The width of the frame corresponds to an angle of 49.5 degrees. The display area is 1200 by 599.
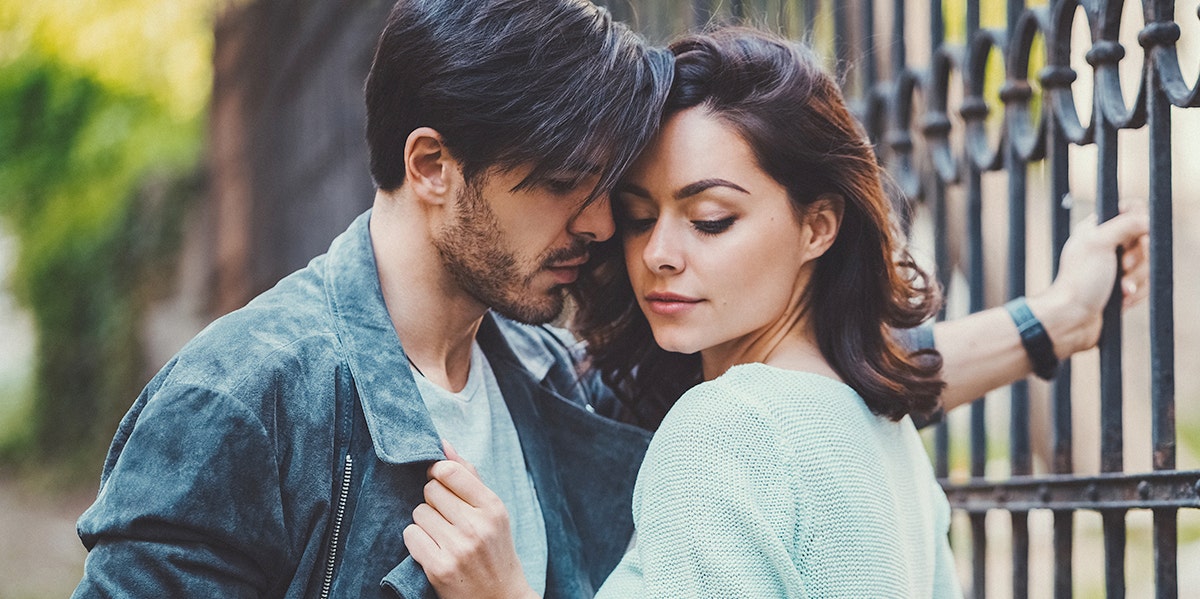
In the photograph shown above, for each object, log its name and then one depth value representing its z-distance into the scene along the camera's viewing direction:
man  2.04
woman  2.02
